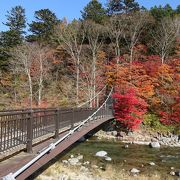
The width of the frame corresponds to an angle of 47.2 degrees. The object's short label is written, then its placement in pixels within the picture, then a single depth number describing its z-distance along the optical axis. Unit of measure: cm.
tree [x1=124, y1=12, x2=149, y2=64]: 2234
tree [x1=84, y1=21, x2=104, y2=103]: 2234
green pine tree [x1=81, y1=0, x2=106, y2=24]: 2618
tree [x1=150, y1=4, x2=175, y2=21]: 2472
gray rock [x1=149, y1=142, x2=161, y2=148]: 1380
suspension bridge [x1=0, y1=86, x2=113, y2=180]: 409
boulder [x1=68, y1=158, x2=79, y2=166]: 978
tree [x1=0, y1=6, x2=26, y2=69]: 2407
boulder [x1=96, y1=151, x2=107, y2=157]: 1129
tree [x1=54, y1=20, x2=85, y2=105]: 2229
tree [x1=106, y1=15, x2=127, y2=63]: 2255
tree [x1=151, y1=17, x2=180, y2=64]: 2185
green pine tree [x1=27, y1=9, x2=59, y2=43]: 2754
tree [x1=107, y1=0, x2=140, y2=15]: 2680
